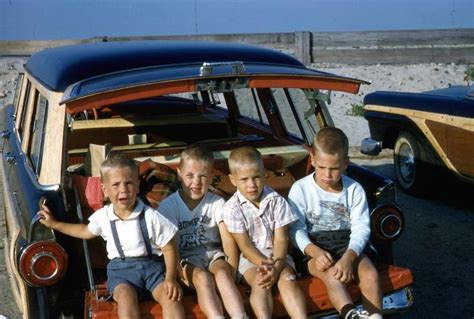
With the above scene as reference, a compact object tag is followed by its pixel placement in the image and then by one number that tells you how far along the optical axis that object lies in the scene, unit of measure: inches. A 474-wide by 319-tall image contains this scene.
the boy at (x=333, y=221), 142.0
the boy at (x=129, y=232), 136.7
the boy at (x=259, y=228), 137.4
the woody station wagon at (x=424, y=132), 263.0
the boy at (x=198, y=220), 142.7
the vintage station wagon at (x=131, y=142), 138.1
